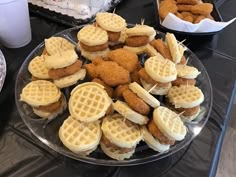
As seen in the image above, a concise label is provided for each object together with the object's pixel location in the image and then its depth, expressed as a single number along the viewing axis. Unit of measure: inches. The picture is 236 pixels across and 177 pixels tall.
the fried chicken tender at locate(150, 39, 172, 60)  29.7
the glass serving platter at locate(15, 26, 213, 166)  24.3
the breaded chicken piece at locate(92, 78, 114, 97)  27.0
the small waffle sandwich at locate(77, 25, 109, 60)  29.5
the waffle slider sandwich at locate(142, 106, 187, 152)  23.4
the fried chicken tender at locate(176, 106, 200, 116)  27.0
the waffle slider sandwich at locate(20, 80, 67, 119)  26.0
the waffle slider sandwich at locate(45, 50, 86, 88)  26.3
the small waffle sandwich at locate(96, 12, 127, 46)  31.1
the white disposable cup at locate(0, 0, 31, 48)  33.4
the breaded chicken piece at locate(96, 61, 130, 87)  26.7
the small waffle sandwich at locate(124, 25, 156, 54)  30.7
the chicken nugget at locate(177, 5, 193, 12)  41.4
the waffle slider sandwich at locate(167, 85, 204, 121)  26.7
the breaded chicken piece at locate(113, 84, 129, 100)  26.1
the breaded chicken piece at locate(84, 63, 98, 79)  27.8
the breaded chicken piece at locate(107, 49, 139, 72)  28.1
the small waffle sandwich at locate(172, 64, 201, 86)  28.3
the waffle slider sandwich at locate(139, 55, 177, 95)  26.0
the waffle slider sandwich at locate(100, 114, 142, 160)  23.4
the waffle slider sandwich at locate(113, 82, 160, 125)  23.7
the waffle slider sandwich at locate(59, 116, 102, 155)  23.0
